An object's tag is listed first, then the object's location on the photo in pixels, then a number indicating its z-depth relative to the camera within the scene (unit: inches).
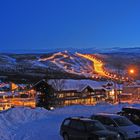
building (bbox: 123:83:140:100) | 3105.6
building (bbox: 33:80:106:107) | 2511.0
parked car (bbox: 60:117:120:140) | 563.7
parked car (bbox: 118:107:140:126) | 739.7
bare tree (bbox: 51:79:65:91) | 2601.2
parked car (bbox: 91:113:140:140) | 610.3
